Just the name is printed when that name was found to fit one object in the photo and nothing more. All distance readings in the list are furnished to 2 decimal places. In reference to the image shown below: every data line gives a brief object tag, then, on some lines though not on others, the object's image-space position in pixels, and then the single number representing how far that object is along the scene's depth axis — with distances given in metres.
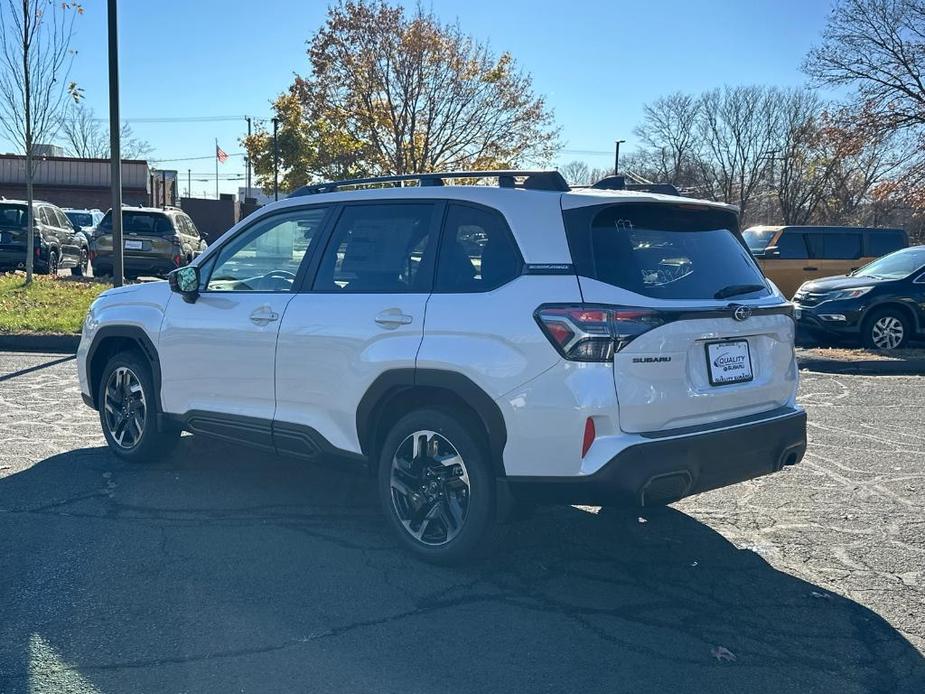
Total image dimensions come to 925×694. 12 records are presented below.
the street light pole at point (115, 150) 12.90
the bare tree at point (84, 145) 71.94
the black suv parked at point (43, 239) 19.33
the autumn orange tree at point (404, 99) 28.55
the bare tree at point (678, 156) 61.03
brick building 44.69
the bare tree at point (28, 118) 15.10
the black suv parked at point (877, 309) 12.09
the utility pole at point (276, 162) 36.41
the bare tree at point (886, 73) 24.03
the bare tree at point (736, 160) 59.62
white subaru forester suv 3.92
